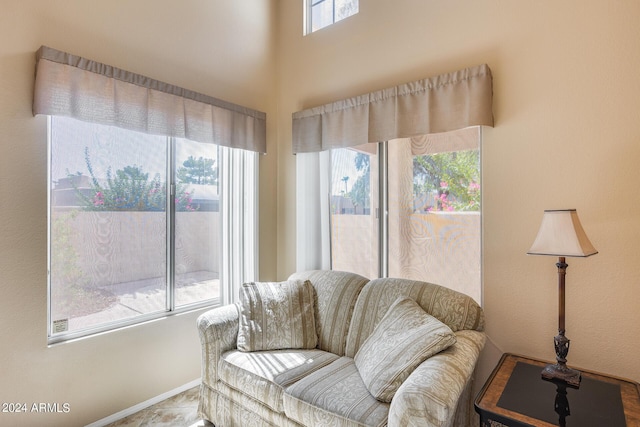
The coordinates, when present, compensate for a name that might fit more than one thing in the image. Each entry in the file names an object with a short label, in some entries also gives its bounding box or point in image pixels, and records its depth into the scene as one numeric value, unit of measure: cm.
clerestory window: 276
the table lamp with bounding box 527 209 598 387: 146
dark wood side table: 128
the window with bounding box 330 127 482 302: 217
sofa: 142
